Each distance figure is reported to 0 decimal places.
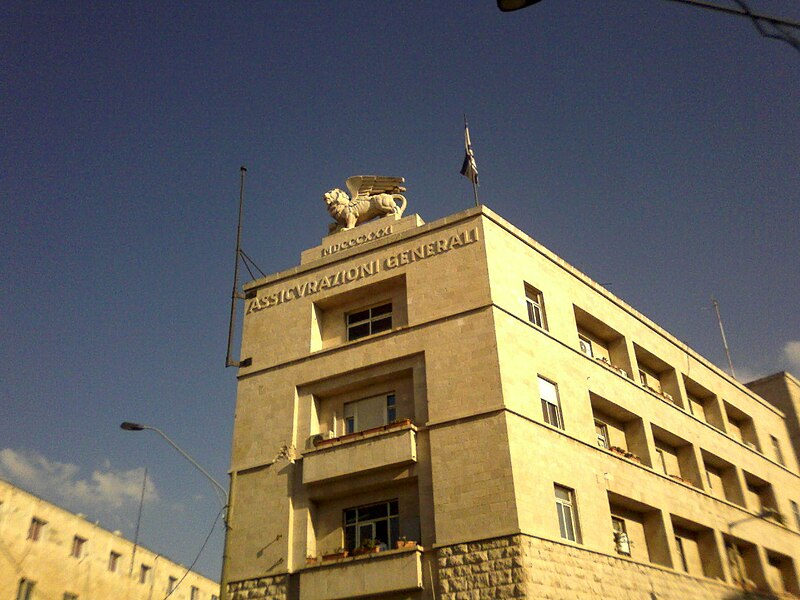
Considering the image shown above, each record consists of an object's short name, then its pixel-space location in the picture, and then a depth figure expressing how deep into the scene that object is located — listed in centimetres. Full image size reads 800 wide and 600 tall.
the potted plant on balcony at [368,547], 2482
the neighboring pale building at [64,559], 4412
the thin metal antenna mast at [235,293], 3072
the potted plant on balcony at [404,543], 2413
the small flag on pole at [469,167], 3085
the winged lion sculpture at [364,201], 3247
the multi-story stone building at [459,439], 2378
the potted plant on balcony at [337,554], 2539
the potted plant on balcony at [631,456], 2970
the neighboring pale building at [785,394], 4670
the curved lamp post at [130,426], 2380
